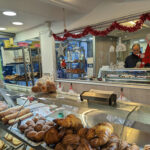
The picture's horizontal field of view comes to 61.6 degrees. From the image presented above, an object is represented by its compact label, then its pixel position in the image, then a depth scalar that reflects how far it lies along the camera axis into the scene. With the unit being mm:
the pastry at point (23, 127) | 1241
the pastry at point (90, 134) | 952
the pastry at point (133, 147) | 948
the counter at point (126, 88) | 2264
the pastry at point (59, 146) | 933
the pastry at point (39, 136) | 1079
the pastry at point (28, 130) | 1184
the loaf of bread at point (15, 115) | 1422
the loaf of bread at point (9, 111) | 1514
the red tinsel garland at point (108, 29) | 2100
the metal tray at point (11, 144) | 1462
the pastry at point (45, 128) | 1179
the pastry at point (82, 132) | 997
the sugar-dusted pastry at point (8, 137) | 1584
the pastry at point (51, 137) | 1012
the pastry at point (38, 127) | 1210
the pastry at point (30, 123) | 1299
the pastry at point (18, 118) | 1376
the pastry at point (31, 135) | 1104
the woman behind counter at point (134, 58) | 2645
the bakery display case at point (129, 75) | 2406
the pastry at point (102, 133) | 890
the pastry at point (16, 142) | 1485
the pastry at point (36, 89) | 1485
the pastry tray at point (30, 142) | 1026
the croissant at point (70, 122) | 1048
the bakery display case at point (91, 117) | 960
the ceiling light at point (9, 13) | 2582
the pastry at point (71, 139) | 942
